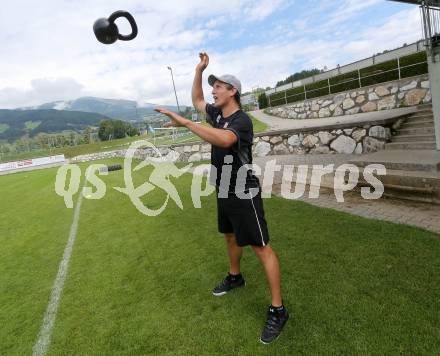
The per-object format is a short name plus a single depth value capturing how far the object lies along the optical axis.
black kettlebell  2.53
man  2.84
